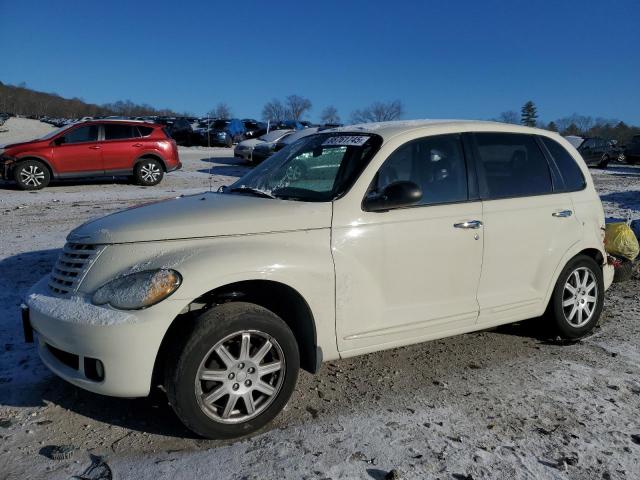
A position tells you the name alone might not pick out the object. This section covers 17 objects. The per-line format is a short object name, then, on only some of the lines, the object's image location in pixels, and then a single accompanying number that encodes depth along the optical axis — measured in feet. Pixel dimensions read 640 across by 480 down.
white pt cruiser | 9.92
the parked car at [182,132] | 112.57
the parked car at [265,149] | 66.33
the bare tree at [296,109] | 298.97
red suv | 44.42
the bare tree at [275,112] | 297.53
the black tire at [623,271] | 20.89
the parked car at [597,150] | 90.27
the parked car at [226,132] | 104.12
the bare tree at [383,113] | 227.40
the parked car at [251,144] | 70.08
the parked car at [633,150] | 97.99
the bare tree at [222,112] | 311.88
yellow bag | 20.54
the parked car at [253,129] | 116.06
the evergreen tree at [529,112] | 276.53
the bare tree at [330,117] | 262.06
